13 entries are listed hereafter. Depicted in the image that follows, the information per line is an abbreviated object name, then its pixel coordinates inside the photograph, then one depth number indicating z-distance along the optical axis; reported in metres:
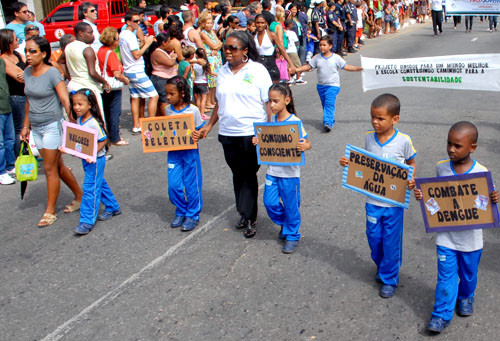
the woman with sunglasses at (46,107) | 5.94
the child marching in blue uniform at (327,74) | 8.81
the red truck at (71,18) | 20.00
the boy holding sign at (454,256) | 3.65
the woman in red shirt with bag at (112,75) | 8.55
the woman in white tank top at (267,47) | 9.81
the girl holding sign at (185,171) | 5.57
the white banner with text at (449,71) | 7.87
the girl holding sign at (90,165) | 5.68
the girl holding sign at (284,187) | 4.80
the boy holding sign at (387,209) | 4.01
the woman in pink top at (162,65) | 9.45
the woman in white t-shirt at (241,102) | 4.97
